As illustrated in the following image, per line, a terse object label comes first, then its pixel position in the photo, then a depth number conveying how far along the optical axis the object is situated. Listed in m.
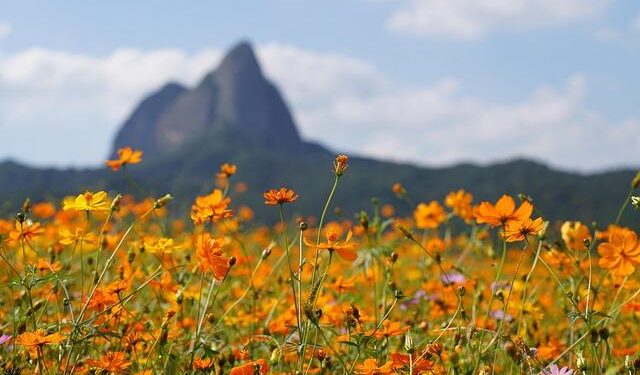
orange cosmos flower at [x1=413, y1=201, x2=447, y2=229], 3.68
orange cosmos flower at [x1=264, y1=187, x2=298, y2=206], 1.84
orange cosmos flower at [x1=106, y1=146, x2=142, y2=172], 2.76
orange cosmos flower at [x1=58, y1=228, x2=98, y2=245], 2.06
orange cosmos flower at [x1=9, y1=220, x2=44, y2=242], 2.19
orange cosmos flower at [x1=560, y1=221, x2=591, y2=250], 2.51
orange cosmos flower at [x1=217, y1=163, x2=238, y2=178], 2.75
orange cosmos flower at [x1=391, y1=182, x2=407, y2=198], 3.38
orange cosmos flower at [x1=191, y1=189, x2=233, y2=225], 2.05
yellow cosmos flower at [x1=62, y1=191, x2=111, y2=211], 1.95
